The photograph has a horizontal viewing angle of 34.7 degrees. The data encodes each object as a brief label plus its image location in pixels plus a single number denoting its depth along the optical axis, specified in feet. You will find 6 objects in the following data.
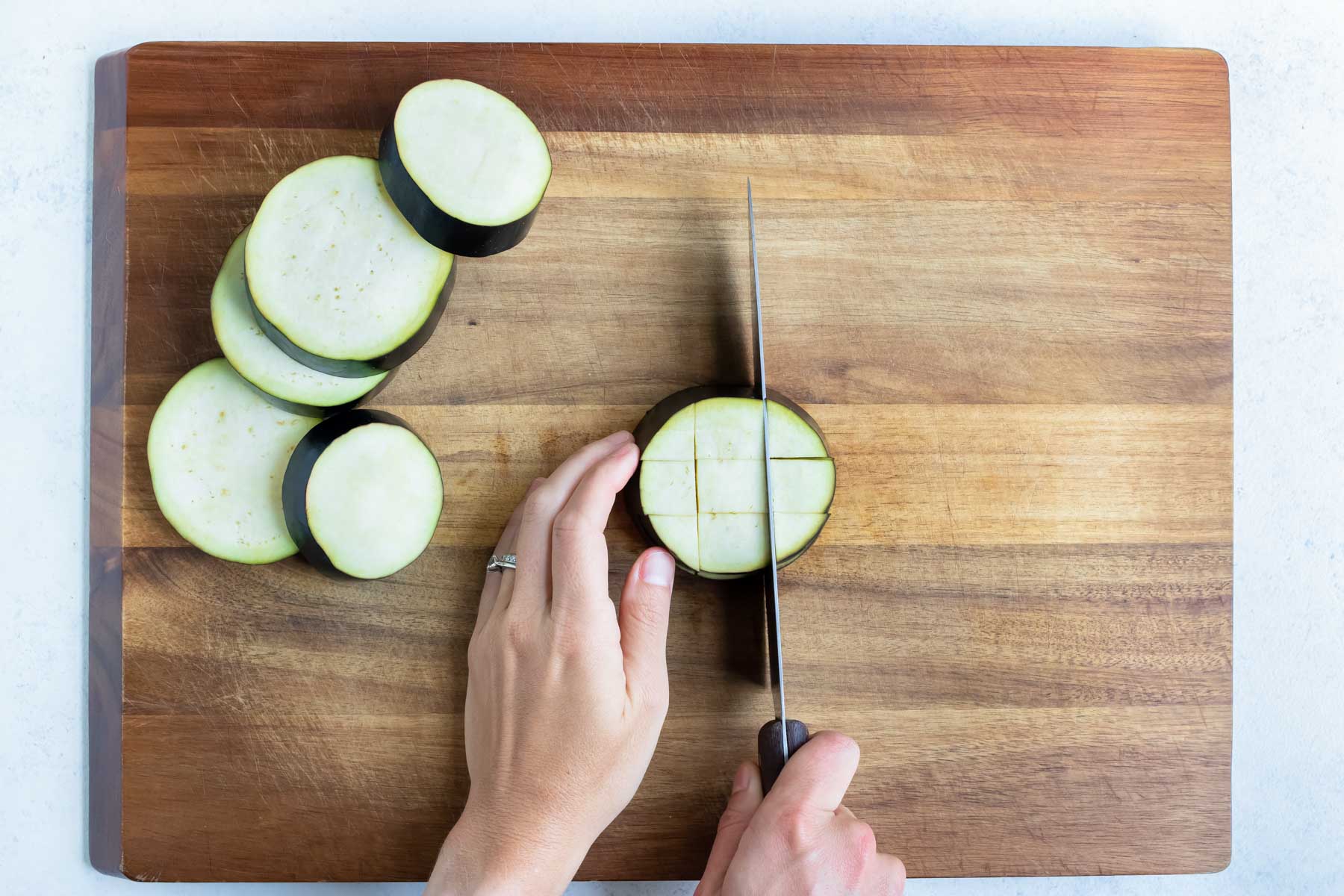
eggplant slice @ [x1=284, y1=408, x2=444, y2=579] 2.50
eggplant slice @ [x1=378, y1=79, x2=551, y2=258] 2.46
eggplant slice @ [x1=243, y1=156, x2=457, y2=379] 2.46
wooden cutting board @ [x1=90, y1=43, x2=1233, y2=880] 2.61
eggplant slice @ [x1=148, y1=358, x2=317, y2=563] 2.55
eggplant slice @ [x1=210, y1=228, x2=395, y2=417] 2.51
